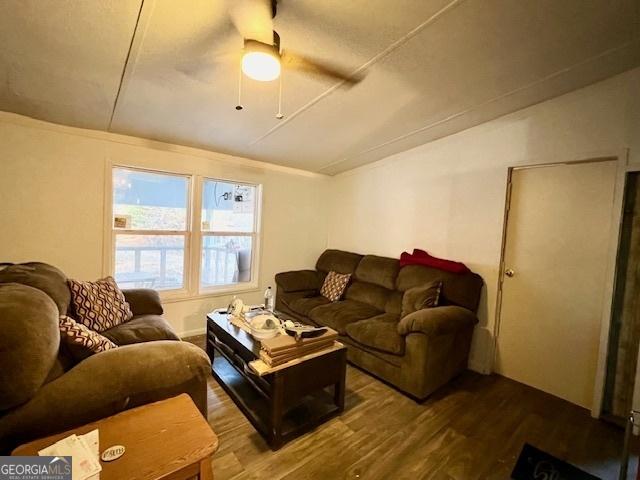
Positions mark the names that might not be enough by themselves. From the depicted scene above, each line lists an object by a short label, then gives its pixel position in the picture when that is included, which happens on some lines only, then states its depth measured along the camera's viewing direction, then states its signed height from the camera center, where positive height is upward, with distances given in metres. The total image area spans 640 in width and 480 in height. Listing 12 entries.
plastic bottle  2.60 -0.70
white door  2.22 -0.29
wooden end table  0.92 -0.80
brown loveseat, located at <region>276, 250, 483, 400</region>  2.19 -0.84
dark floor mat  1.59 -1.30
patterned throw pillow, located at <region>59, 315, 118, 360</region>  1.36 -0.61
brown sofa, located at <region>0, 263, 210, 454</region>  1.04 -0.69
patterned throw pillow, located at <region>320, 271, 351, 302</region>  3.49 -0.72
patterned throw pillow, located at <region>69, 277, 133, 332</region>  2.00 -0.67
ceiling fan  1.34 +0.91
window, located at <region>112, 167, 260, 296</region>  3.00 -0.15
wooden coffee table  1.71 -1.06
